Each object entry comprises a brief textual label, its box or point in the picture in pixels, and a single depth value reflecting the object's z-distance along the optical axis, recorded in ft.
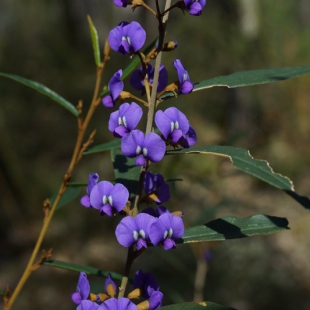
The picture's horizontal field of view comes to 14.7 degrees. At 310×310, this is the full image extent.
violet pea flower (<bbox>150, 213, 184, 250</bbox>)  0.91
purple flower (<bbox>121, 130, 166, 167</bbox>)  0.92
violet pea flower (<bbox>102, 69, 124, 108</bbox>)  0.94
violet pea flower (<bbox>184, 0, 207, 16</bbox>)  0.94
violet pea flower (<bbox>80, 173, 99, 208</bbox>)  0.94
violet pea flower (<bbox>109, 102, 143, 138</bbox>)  0.94
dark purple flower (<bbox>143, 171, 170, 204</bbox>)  0.97
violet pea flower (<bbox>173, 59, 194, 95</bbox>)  0.95
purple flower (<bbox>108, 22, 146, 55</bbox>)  0.95
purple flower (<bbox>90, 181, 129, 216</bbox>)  0.92
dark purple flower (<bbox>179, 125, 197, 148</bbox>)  0.95
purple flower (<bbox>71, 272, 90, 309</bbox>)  0.93
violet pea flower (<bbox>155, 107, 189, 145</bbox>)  0.93
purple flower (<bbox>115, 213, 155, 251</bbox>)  0.91
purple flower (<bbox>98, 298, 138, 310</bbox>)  0.89
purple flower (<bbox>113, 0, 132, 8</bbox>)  0.95
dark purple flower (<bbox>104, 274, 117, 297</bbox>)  0.95
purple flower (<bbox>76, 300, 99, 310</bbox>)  0.91
